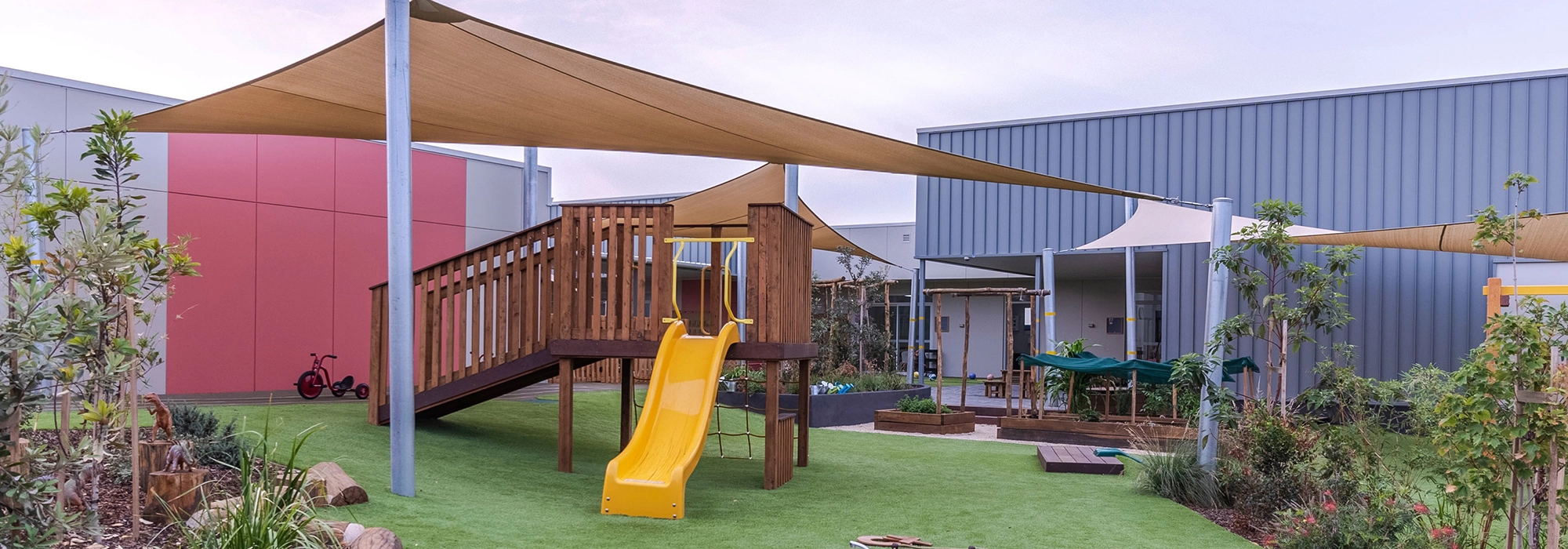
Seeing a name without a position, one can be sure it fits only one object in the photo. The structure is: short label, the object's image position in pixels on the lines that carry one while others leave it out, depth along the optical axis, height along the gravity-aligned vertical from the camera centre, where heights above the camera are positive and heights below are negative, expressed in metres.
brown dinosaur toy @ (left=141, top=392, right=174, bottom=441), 5.01 -0.79
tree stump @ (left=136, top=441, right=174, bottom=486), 4.89 -0.95
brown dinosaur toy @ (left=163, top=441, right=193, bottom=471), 4.87 -0.94
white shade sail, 11.40 +0.40
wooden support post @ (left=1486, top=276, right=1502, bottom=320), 6.17 -0.15
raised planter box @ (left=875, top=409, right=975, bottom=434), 13.00 -2.00
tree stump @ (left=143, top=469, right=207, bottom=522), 4.58 -1.05
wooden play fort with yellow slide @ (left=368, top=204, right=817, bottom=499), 7.93 -0.41
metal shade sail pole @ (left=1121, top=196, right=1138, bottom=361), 15.77 -0.51
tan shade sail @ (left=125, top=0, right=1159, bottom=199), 6.11 +0.98
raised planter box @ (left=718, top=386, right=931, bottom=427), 13.58 -1.92
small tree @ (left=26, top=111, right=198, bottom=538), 3.83 -0.13
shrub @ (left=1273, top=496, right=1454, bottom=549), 5.17 -1.30
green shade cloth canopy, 11.63 -1.14
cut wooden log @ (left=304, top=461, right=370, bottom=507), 5.48 -1.21
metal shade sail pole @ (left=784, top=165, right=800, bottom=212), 14.47 +0.98
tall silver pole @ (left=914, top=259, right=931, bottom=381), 19.75 -1.12
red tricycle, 11.30 -1.42
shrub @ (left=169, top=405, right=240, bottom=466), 5.75 -1.04
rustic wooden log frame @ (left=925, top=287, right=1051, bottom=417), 12.80 -1.36
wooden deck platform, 9.10 -1.73
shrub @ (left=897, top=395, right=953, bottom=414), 13.43 -1.83
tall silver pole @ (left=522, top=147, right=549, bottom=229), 13.31 +0.88
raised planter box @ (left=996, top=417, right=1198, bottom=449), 11.70 -1.92
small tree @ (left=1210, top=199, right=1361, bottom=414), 7.96 -0.11
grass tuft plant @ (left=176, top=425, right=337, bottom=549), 3.95 -1.03
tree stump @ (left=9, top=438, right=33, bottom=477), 3.40 -0.74
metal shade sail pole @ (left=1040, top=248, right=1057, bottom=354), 16.47 -0.47
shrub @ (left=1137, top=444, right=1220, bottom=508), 7.32 -1.51
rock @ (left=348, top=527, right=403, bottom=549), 4.48 -1.21
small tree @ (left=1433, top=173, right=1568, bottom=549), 4.30 -0.64
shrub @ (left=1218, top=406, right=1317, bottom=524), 6.79 -1.35
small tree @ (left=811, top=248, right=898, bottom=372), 17.16 -1.11
